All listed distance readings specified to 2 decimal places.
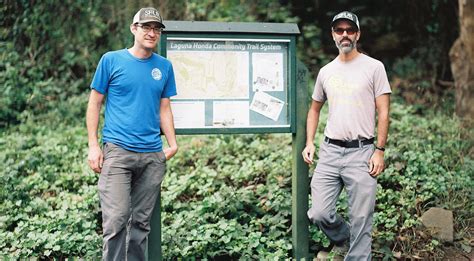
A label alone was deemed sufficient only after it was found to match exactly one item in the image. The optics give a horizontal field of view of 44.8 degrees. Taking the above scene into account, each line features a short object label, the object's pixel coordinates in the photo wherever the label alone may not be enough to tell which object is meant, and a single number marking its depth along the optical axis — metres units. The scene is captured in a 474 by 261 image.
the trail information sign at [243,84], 4.86
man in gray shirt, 4.47
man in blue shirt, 4.17
